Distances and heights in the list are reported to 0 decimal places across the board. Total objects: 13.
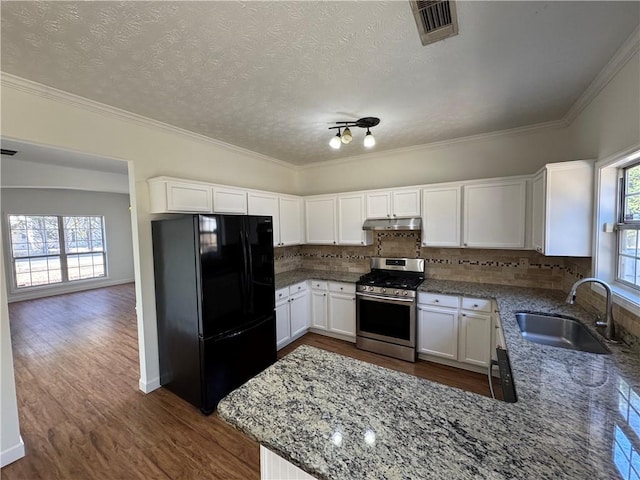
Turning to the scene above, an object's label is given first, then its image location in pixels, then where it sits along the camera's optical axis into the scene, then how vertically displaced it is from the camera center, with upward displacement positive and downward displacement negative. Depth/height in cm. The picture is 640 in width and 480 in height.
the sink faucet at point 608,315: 165 -59
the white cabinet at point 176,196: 253 +35
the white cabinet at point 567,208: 211 +11
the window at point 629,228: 174 -5
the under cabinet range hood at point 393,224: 335 +3
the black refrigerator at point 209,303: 234 -70
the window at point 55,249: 625 -41
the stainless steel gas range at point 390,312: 318 -108
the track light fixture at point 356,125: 245 +105
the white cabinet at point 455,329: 281 -118
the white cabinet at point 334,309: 363 -117
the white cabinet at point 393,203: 341 +31
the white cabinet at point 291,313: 344 -118
